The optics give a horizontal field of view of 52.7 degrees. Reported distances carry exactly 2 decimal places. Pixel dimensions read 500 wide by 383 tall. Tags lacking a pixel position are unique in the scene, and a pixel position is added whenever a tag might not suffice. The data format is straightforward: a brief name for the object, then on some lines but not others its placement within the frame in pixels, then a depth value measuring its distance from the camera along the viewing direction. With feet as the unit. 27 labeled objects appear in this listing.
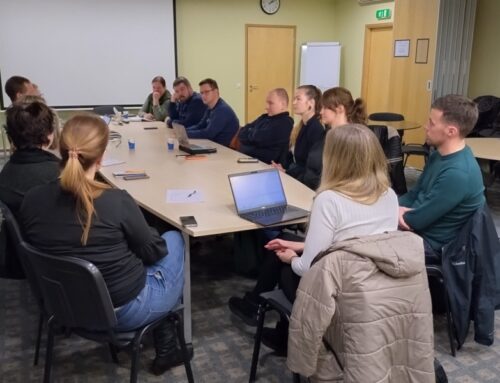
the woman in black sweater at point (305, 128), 11.44
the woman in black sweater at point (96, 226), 5.32
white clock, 27.40
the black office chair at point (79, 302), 5.12
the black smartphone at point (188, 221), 7.10
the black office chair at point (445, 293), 7.41
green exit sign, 24.70
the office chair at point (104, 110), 21.88
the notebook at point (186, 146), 12.81
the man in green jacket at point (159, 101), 20.31
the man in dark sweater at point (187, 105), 18.16
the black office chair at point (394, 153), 12.95
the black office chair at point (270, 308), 6.06
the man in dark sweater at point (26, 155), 7.13
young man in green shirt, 7.32
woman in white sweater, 5.54
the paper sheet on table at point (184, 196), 8.34
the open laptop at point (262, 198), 7.57
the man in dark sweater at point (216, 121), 15.49
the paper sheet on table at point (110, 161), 11.46
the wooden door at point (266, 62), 27.89
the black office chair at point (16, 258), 5.82
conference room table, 7.37
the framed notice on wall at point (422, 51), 19.67
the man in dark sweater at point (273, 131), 12.92
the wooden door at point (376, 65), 25.73
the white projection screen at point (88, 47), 22.53
